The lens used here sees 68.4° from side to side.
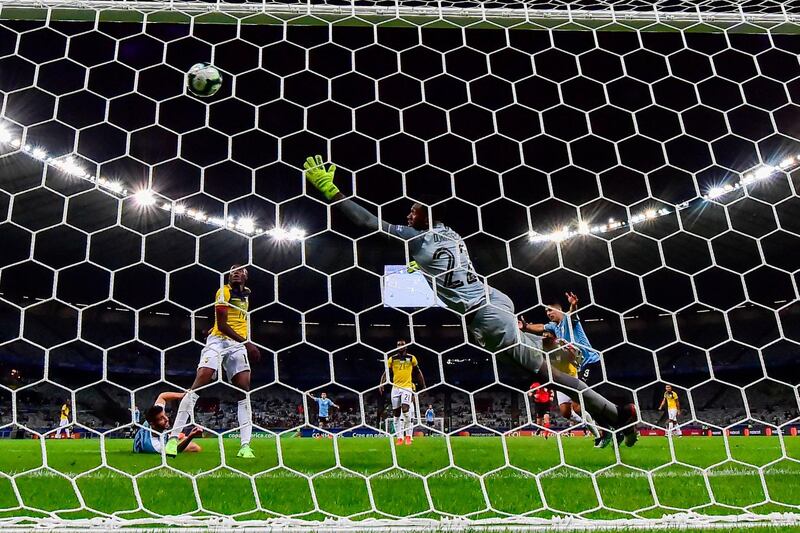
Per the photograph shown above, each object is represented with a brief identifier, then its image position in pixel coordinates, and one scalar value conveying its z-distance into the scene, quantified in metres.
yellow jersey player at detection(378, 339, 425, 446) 6.44
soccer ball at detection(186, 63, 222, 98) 3.70
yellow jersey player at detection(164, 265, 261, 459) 3.79
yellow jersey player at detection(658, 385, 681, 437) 11.24
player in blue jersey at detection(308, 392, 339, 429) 12.67
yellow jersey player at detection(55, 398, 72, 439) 14.40
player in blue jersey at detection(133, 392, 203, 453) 3.88
